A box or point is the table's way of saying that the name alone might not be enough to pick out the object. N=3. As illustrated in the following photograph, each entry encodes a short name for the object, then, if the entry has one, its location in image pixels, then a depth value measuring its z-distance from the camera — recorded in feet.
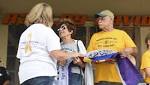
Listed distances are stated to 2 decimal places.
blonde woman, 15.32
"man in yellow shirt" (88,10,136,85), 19.27
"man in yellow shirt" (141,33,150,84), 20.73
